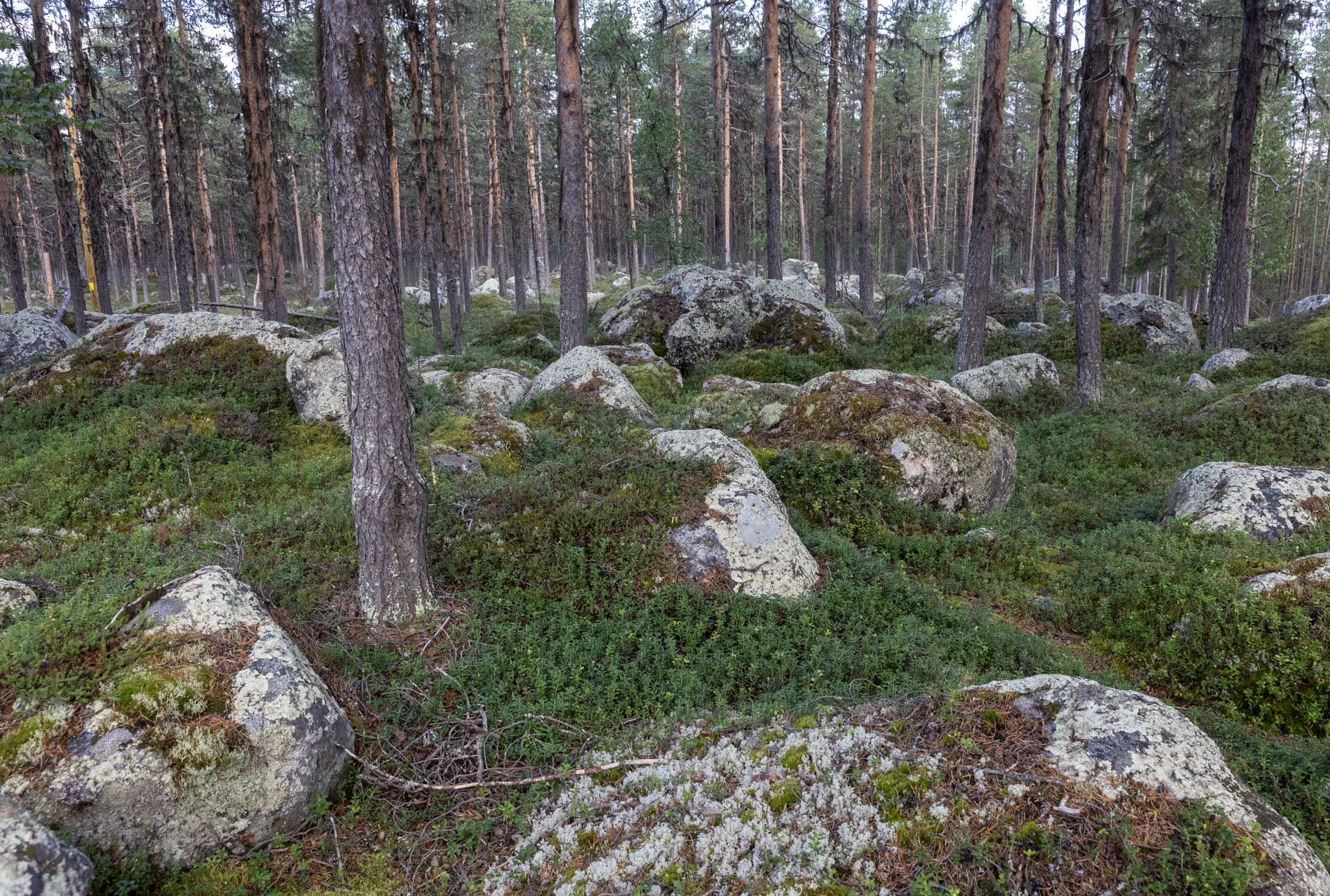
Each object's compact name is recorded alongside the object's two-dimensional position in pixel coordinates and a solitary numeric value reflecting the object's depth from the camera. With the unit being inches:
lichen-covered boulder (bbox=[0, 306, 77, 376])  535.2
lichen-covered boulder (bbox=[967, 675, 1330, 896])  109.9
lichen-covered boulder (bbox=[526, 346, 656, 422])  427.2
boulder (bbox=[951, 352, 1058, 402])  552.7
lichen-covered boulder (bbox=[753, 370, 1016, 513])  339.6
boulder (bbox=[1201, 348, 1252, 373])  578.6
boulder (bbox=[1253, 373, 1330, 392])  430.0
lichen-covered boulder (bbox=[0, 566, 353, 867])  128.0
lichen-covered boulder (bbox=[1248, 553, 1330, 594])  222.2
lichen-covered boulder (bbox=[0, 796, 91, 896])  100.4
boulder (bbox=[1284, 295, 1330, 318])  794.8
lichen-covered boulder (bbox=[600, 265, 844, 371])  687.1
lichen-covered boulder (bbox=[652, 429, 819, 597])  249.1
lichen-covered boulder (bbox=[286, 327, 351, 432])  413.4
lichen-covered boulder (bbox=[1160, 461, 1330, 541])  282.7
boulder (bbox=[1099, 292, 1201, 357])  717.9
